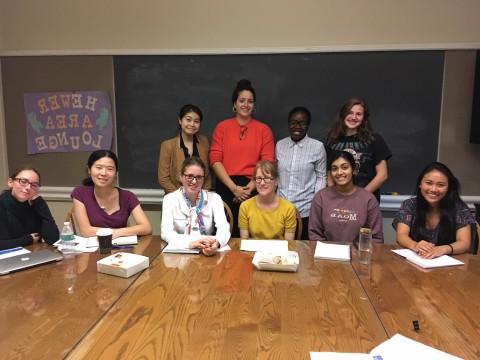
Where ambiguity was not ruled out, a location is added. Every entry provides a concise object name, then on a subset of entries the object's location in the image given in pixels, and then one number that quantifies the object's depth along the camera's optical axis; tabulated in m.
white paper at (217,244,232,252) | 2.06
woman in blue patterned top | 2.19
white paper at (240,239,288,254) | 2.04
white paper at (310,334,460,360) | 1.10
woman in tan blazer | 3.04
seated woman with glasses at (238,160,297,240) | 2.44
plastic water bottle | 2.01
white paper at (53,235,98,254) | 2.01
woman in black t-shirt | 2.70
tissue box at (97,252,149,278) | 1.67
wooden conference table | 1.16
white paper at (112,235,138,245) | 2.14
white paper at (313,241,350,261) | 1.92
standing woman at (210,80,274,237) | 2.92
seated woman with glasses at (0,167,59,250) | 2.16
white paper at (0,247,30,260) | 1.91
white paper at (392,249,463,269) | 1.83
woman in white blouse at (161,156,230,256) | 2.33
